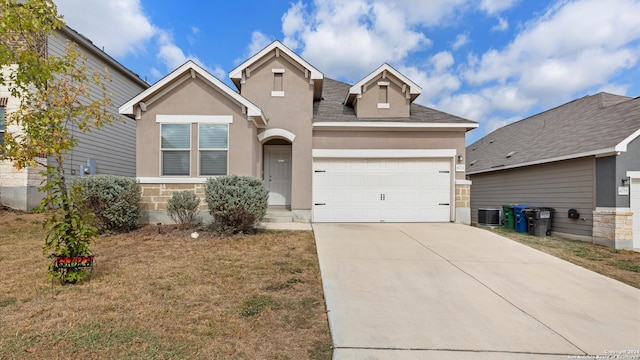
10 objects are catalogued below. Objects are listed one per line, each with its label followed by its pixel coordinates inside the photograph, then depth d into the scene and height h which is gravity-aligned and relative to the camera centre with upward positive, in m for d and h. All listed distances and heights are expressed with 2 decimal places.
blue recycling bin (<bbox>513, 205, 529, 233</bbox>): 12.18 -1.28
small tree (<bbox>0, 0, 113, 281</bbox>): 4.58 +0.99
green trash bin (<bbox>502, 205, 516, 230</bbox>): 12.84 -1.32
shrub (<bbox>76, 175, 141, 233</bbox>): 8.07 -0.50
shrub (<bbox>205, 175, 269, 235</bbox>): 8.03 -0.49
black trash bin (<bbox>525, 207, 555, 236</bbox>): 11.49 -1.28
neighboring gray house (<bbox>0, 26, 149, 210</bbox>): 10.62 +1.62
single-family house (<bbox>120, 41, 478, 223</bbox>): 10.95 +1.07
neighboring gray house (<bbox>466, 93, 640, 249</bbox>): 9.45 +0.59
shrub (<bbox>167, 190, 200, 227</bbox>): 8.84 -0.67
